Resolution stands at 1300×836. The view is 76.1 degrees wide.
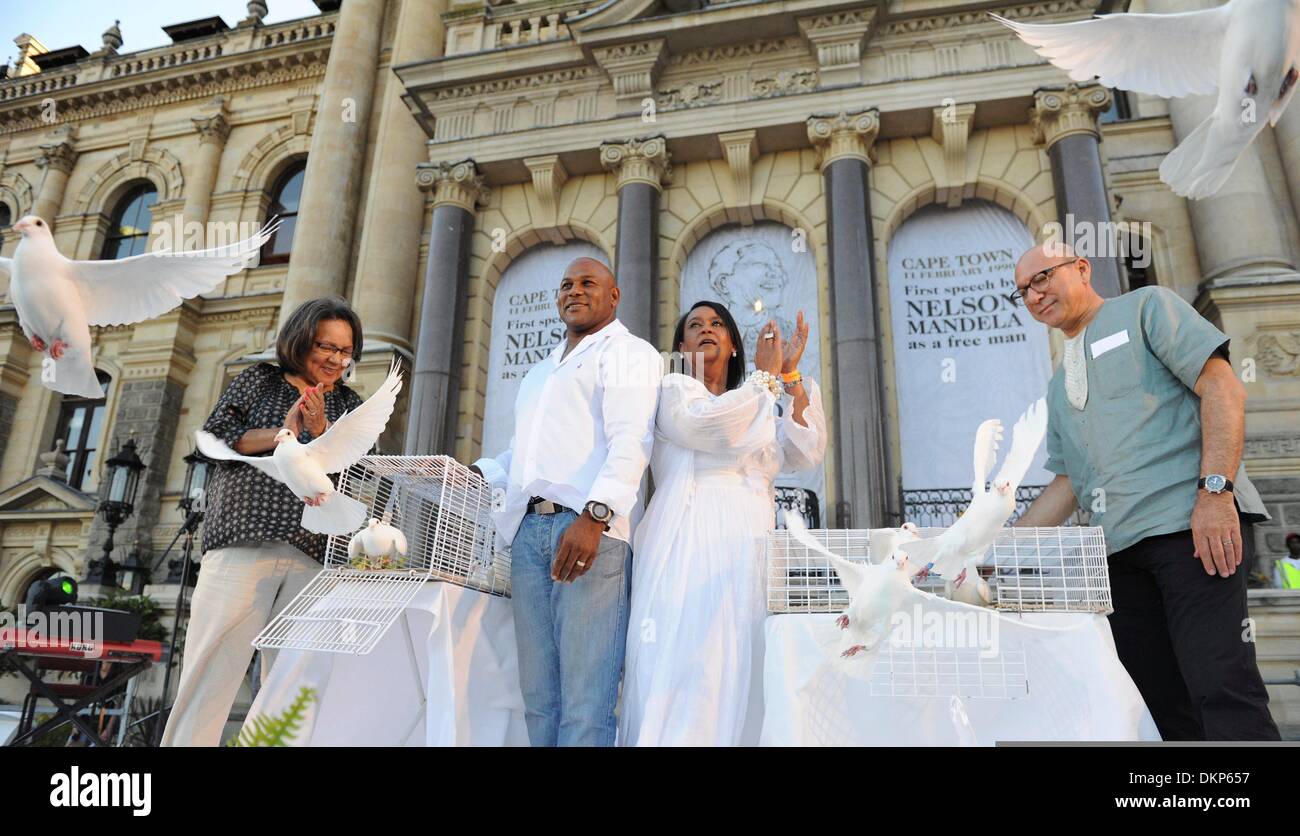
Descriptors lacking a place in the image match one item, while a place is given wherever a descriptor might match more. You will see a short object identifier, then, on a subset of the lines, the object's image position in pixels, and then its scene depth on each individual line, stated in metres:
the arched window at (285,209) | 18.66
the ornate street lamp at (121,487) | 12.09
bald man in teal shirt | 2.65
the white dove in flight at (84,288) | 2.90
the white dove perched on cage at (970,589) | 2.59
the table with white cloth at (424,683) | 2.86
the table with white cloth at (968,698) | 2.41
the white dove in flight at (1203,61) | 2.96
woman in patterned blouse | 3.03
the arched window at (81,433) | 18.36
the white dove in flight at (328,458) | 2.72
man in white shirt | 2.75
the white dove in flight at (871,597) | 2.34
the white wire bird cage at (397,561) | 2.76
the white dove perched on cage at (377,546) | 3.00
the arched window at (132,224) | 20.03
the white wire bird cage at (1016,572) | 2.59
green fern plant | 1.41
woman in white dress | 2.69
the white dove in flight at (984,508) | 2.36
